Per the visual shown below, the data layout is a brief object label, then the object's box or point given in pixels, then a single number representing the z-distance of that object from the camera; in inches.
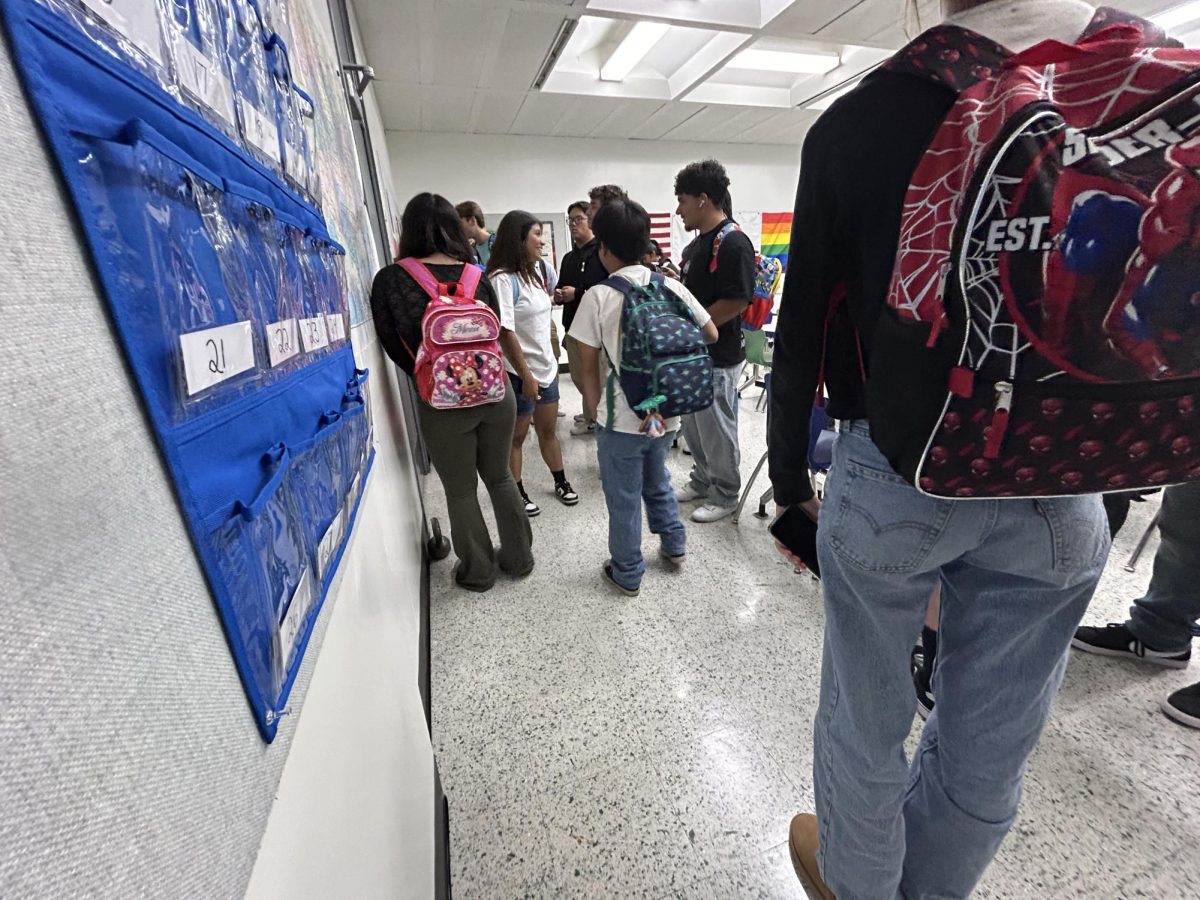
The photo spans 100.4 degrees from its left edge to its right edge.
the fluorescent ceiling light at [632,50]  145.2
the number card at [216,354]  11.9
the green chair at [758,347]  111.0
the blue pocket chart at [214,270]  9.4
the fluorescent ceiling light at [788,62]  167.8
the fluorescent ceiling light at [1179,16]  132.3
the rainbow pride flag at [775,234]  257.3
